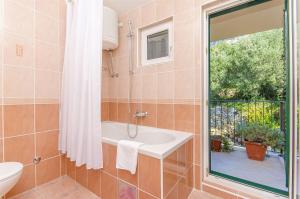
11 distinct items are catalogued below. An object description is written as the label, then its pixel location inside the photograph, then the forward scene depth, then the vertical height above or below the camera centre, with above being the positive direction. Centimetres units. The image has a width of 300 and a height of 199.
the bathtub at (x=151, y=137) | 124 -43
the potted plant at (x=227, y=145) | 310 -94
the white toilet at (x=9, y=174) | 114 -59
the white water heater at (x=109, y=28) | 212 +98
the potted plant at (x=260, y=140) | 262 -71
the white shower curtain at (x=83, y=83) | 149 +15
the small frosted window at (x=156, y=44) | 207 +77
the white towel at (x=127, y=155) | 130 -49
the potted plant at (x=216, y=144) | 307 -91
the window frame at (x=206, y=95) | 170 +4
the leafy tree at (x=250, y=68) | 327 +67
